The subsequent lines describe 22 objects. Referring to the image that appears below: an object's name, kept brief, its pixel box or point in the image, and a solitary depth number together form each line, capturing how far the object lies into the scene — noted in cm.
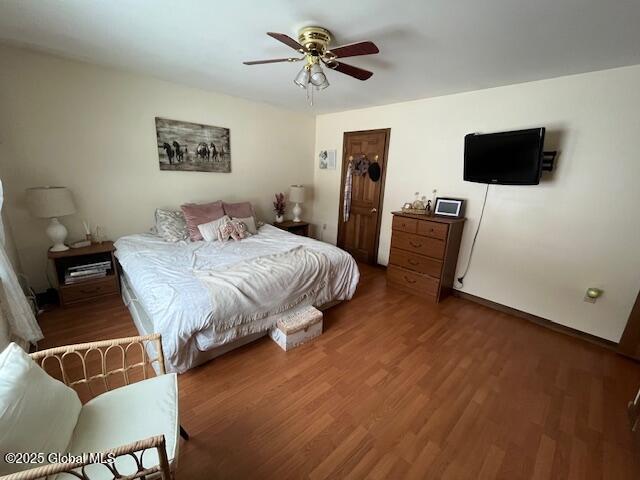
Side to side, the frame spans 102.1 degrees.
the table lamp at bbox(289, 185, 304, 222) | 414
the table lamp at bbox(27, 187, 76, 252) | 223
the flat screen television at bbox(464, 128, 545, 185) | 227
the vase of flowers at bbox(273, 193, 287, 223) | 416
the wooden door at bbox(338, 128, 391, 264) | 369
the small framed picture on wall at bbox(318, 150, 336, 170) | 434
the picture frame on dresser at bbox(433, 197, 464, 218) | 294
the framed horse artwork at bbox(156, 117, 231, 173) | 304
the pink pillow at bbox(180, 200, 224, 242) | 295
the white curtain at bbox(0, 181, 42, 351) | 163
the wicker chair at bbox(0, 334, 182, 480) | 71
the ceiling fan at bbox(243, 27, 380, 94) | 159
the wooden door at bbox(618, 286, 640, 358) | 208
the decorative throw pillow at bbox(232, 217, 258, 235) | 321
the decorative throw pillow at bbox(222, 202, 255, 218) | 332
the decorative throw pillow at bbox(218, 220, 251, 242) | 291
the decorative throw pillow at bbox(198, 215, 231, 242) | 289
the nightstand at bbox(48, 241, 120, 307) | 248
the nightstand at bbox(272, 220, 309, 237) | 406
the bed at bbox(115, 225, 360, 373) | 165
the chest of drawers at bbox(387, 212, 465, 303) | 282
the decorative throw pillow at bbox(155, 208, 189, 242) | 283
